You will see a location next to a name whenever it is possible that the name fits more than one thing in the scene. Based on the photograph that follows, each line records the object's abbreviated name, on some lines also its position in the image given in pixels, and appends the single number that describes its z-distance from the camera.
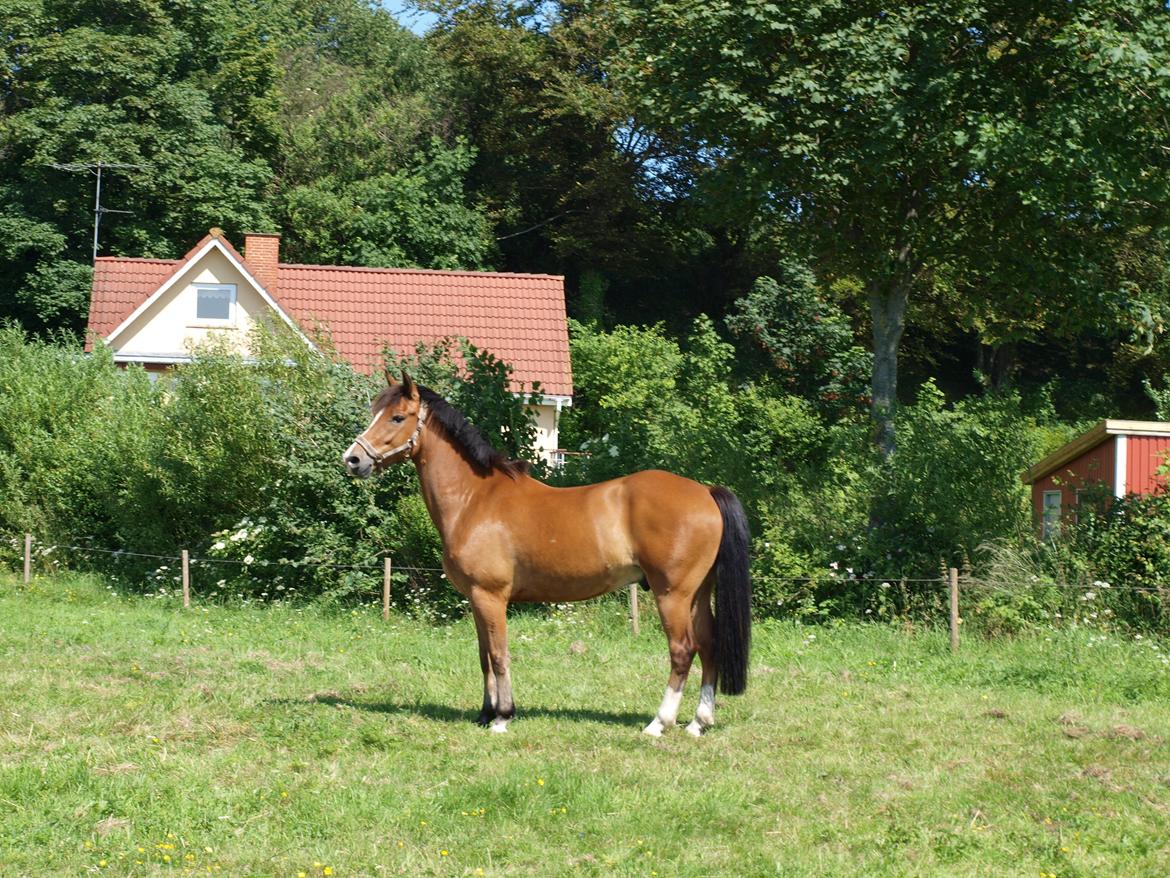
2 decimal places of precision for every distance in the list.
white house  33.44
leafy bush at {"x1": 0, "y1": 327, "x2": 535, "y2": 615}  18.05
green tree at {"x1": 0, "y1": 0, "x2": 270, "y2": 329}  38.75
